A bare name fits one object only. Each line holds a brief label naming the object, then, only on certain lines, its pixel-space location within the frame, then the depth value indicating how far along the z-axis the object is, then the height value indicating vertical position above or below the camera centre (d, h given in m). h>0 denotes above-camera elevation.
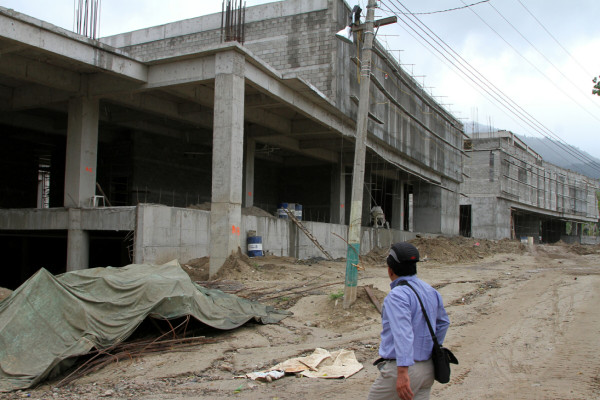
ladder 21.51 -0.09
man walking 3.17 -0.75
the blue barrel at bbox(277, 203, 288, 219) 22.20 +0.52
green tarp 6.55 -1.47
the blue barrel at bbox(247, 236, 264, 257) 18.31 -0.83
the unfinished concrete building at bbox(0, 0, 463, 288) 15.73 +4.61
